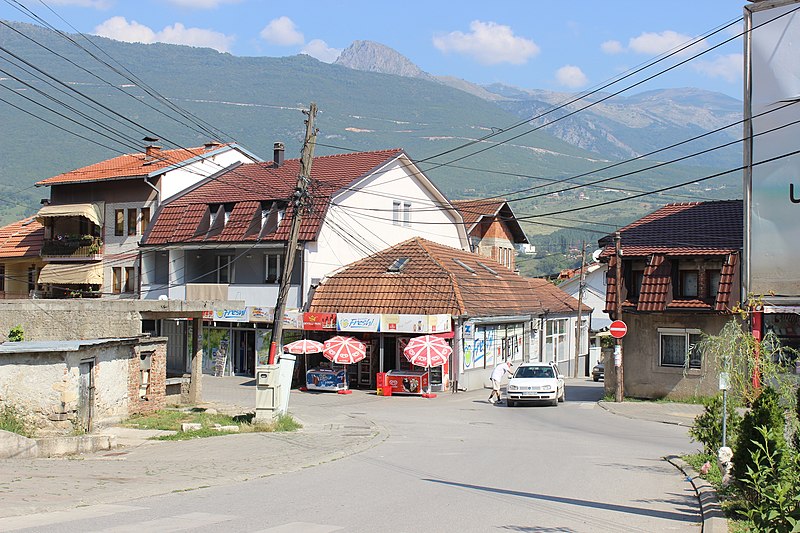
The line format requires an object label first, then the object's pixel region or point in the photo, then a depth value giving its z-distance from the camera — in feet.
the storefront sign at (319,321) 123.65
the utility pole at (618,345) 104.94
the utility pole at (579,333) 173.06
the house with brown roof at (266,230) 135.95
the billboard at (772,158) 59.00
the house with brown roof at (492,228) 186.70
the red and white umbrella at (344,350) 115.55
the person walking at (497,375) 110.83
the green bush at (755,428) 38.17
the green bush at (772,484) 30.22
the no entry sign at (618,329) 102.89
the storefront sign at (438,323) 117.08
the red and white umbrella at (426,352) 113.39
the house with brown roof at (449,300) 123.75
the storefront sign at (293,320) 126.31
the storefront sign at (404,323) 117.39
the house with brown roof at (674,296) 101.14
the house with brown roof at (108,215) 156.87
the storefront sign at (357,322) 120.67
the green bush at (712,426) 51.93
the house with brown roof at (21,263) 176.04
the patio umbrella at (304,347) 119.44
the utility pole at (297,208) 82.53
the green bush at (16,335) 73.67
